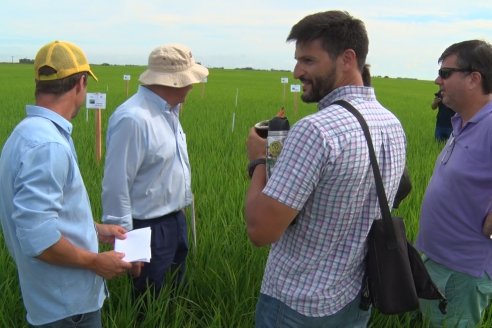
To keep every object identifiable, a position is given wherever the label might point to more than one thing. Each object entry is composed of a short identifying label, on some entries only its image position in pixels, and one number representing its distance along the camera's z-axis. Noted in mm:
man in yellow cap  1239
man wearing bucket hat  1942
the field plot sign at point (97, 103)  4793
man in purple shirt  1819
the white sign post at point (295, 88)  8994
